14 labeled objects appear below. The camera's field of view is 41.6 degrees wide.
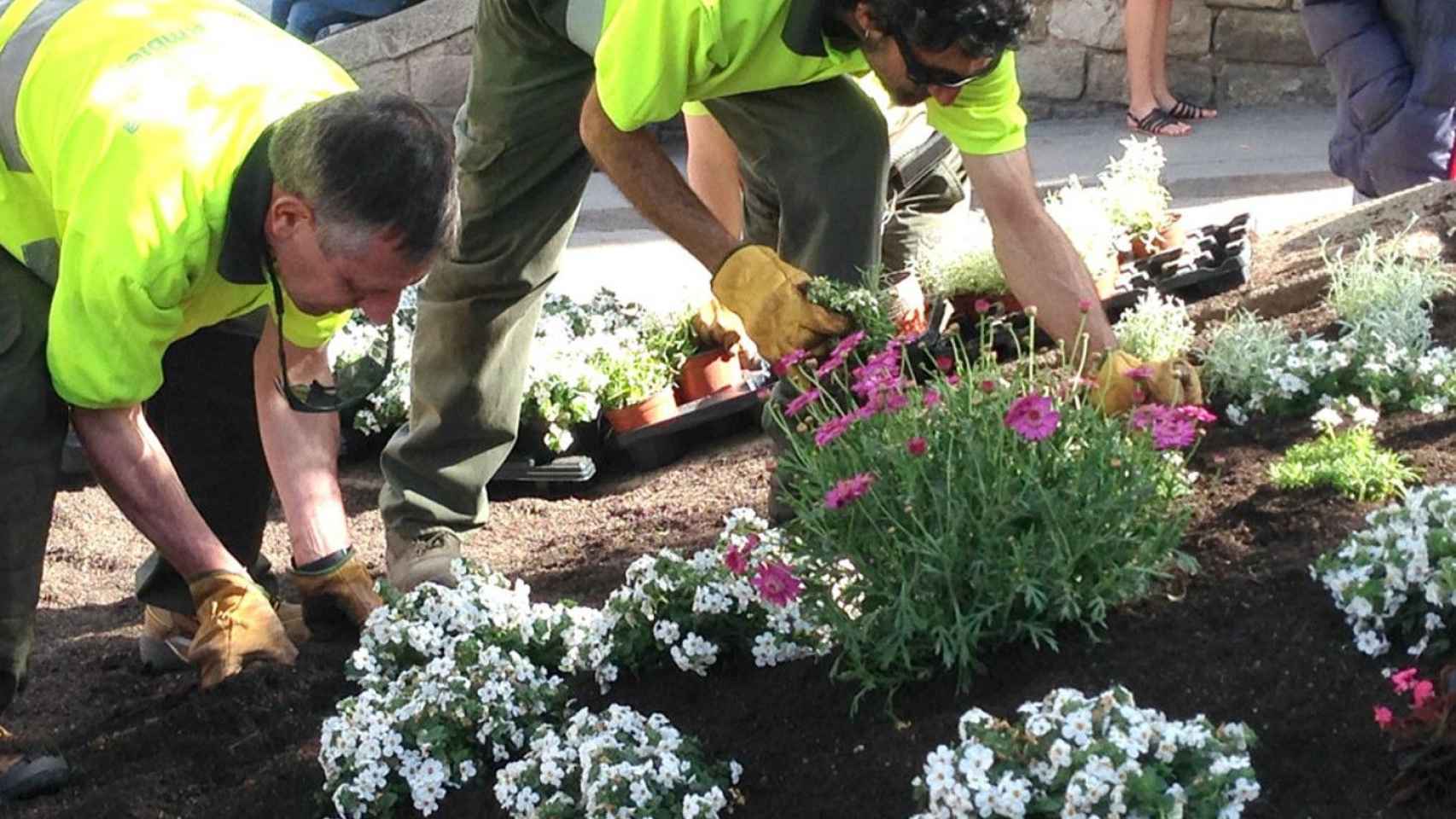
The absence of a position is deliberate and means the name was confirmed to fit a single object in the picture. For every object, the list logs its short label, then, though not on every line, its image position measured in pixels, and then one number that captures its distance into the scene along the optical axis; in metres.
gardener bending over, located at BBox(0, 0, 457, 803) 2.99
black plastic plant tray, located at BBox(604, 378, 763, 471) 5.21
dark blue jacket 5.55
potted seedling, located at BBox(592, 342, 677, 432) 5.25
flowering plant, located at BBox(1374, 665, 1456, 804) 2.36
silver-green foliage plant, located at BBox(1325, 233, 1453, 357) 3.94
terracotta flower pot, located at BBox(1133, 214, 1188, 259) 5.46
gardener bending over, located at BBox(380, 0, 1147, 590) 3.32
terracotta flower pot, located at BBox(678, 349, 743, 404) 5.41
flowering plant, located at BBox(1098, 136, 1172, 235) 5.51
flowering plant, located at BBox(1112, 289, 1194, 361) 4.27
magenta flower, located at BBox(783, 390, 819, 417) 2.85
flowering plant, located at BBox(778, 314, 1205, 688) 2.69
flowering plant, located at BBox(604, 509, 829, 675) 3.08
